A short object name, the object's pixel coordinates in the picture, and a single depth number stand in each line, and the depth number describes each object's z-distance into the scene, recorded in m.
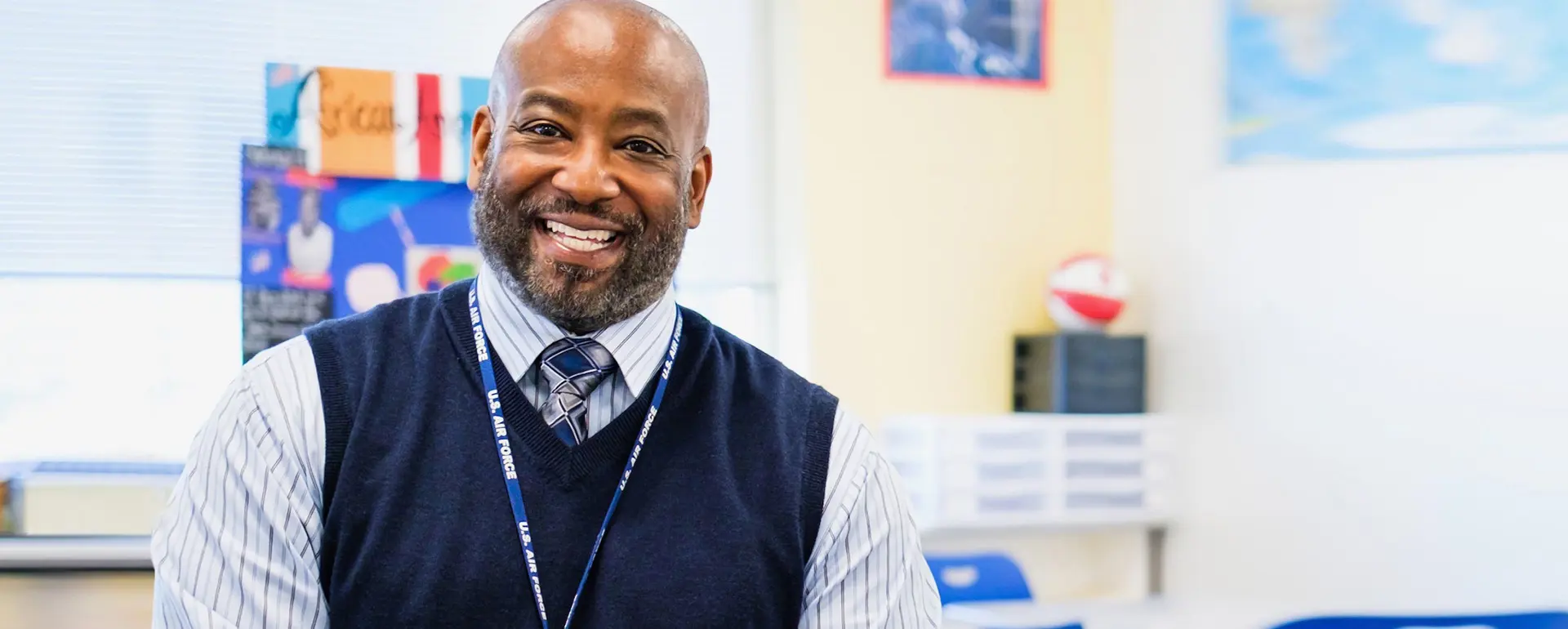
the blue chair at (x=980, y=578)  3.49
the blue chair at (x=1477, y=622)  2.48
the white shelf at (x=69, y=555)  3.54
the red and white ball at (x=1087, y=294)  4.24
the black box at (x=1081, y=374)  4.23
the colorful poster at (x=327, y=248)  3.72
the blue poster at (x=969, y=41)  4.27
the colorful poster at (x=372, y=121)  3.78
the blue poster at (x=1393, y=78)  3.33
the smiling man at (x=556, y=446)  1.24
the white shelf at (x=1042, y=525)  4.11
